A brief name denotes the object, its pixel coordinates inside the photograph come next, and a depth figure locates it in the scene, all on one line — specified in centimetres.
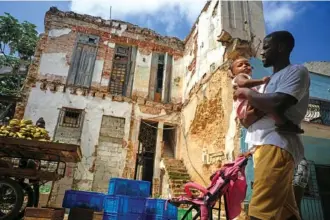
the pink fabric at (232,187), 249
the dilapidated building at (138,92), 868
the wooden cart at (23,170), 350
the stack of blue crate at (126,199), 451
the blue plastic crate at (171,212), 491
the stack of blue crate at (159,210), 484
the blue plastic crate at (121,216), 445
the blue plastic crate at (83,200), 479
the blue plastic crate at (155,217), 481
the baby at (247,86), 139
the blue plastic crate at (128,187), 493
